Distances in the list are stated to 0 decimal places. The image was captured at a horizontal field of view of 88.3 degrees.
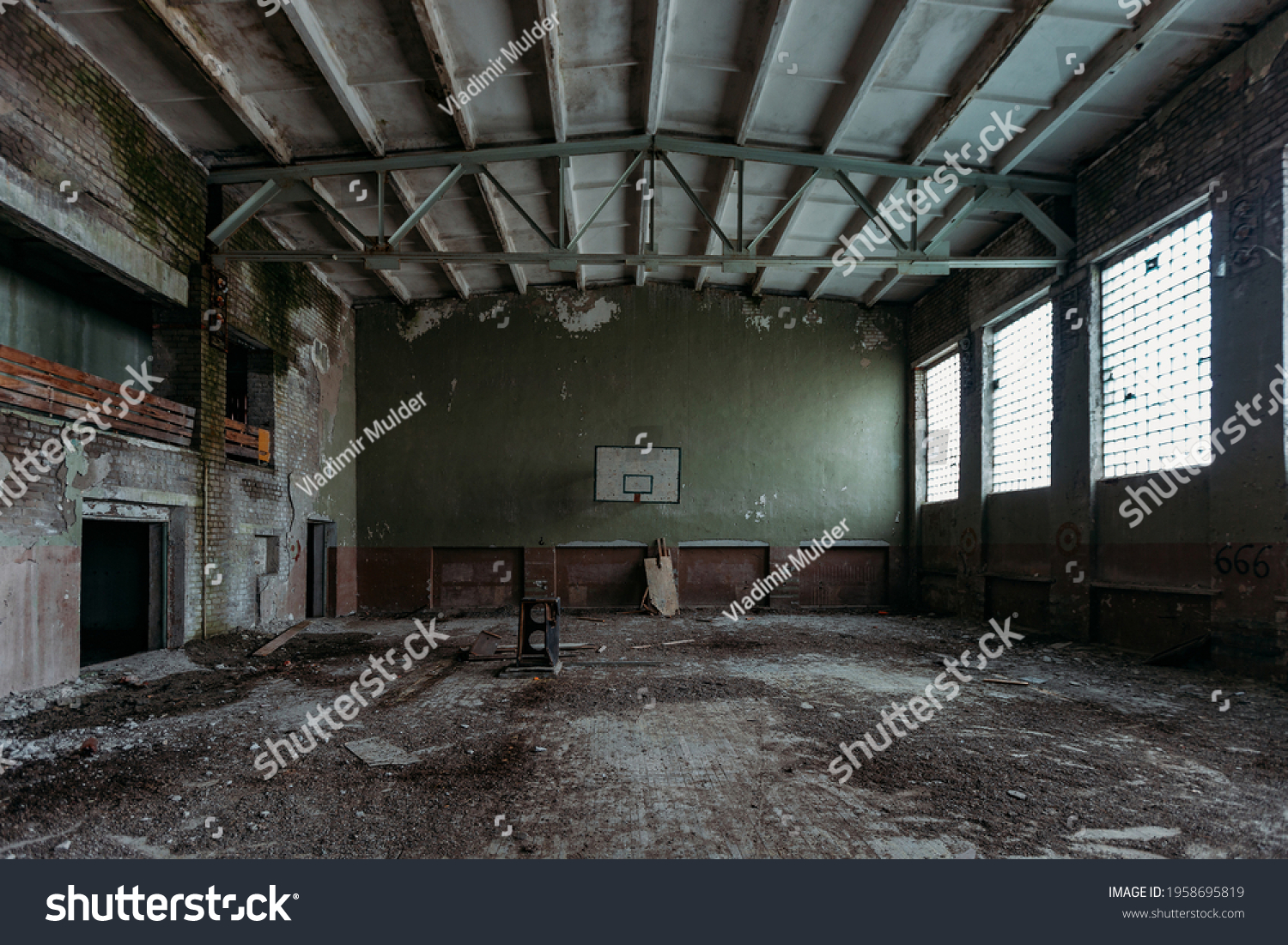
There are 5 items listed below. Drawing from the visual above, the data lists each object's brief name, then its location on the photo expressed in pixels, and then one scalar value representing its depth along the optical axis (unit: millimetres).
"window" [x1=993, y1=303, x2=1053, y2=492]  8719
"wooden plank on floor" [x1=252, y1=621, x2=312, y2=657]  7488
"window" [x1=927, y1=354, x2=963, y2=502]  11008
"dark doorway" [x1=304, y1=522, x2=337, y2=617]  10859
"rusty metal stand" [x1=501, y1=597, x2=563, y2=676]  6492
